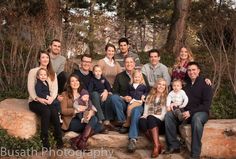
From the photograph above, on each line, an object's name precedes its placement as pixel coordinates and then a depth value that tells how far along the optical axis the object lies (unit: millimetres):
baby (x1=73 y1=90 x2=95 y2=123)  5809
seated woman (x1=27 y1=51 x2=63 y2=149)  5551
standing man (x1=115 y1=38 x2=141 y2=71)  6895
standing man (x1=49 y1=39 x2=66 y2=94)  6715
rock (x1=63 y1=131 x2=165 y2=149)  5883
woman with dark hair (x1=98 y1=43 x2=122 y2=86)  6598
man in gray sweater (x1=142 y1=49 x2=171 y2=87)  6434
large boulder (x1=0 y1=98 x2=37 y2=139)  5629
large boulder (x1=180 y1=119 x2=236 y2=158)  5660
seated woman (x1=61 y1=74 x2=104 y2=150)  5762
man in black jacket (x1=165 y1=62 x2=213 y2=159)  5512
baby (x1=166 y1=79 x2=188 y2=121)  5793
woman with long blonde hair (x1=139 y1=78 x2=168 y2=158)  5586
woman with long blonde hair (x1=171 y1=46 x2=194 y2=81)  6289
